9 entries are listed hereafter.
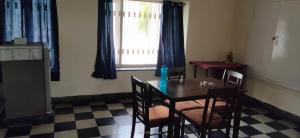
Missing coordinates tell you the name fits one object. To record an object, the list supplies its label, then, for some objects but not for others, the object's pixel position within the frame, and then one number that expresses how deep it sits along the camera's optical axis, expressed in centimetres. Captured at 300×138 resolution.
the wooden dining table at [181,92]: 186
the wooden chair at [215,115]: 176
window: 316
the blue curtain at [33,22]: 253
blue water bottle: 223
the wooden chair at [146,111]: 186
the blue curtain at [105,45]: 293
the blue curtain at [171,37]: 325
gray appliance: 220
